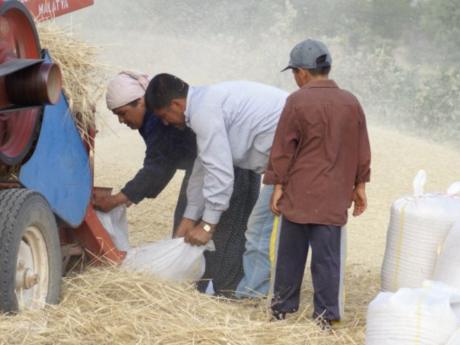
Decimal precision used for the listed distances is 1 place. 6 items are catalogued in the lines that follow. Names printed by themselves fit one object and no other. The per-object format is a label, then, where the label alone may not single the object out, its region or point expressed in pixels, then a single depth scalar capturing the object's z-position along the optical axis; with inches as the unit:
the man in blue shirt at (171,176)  410.9
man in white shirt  390.3
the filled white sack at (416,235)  391.5
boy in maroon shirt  357.4
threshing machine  298.7
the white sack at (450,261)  355.0
